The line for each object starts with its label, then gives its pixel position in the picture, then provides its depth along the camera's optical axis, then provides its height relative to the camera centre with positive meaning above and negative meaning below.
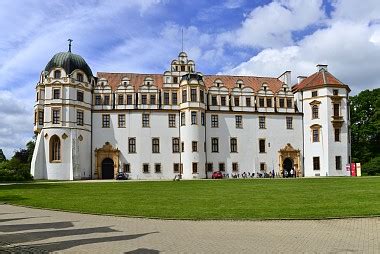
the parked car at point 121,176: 57.20 -2.18
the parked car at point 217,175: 59.74 -2.35
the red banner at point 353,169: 60.44 -1.86
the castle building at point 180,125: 57.84 +4.63
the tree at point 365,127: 67.12 +4.35
